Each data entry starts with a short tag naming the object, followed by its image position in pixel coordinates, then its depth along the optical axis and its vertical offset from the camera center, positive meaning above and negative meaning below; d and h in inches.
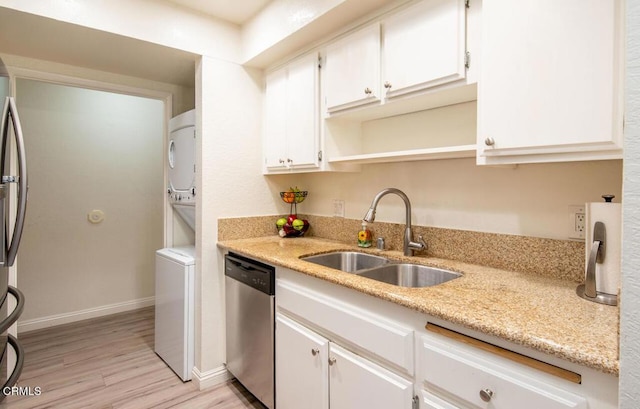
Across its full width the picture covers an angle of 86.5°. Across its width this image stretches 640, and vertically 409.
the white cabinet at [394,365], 31.2 -19.4
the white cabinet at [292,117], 79.1 +20.1
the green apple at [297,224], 95.3 -7.4
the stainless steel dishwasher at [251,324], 69.4 -28.2
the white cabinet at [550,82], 36.7 +14.0
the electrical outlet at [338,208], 89.5 -2.7
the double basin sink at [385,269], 61.1 -14.0
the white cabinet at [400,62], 52.2 +24.2
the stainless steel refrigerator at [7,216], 55.1 -3.1
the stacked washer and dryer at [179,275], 87.7 -21.0
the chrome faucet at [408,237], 66.8 -7.8
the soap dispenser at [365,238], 78.5 -9.3
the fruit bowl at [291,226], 94.9 -8.1
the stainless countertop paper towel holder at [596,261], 39.3 -7.4
